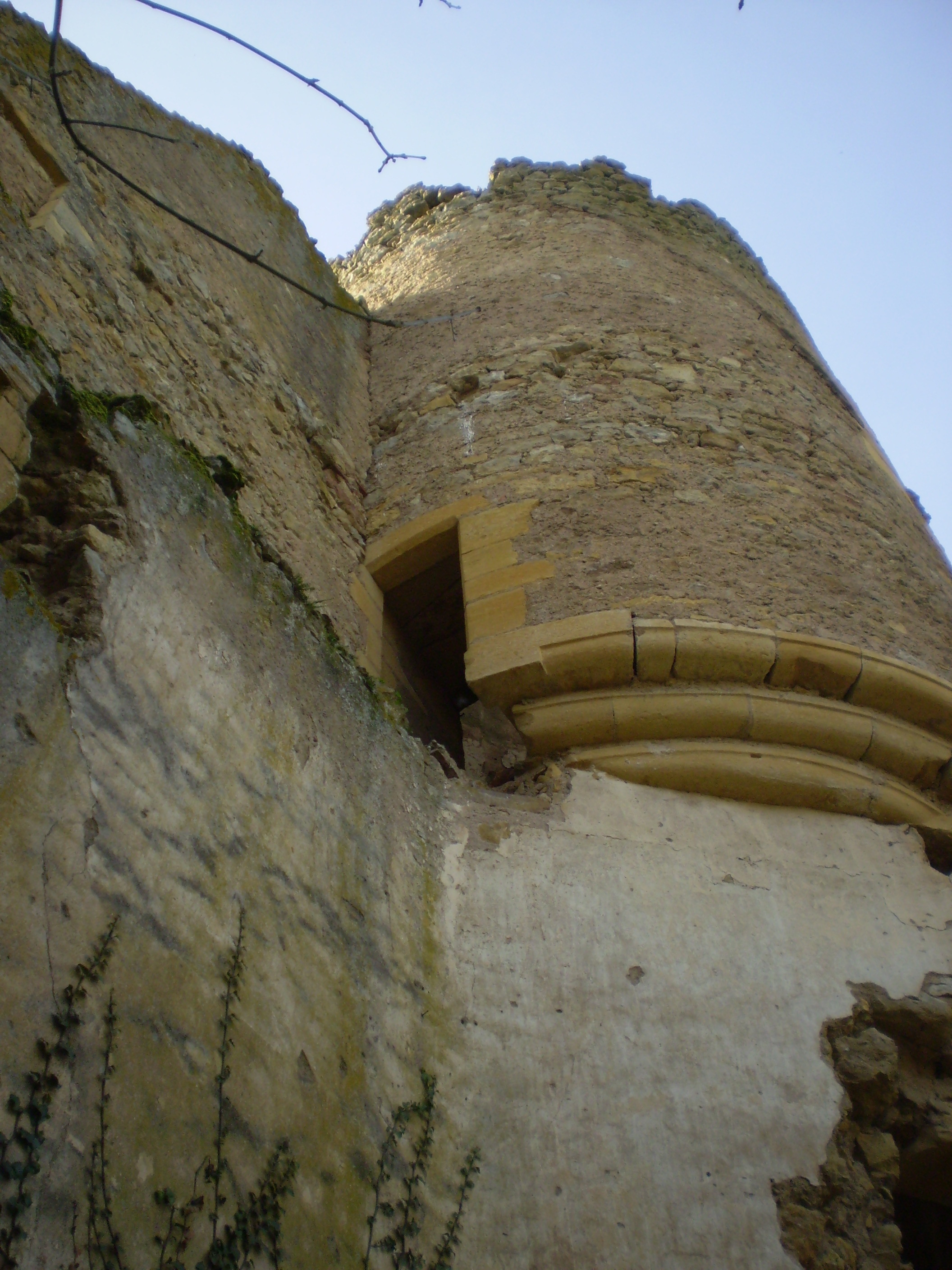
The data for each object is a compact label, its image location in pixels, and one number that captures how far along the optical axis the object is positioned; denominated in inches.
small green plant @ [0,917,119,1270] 55.7
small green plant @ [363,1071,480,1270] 84.0
